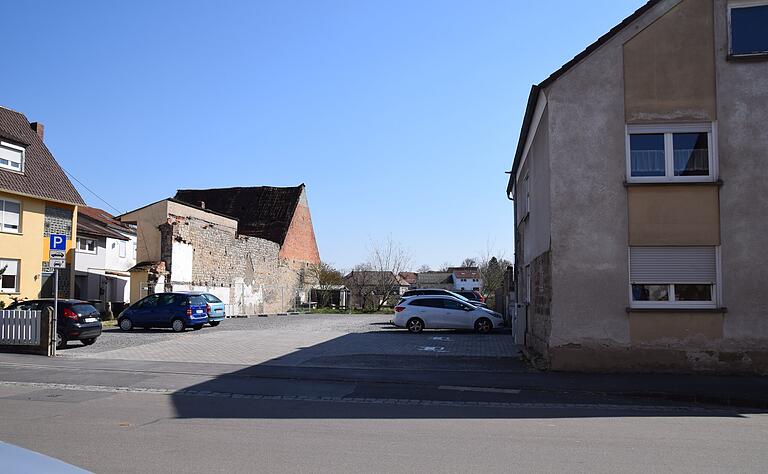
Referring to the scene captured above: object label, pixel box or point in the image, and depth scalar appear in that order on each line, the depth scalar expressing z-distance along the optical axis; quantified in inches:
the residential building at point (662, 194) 548.1
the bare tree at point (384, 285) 1835.6
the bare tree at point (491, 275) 2137.1
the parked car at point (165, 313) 1042.7
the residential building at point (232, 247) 1408.7
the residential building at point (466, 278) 3806.6
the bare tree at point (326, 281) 2078.0
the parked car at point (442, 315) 1021.8
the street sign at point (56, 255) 685.1
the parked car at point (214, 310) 1101.8
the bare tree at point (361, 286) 1851.6
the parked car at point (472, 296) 1568.4
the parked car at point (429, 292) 1394.8
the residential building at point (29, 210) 1165.1
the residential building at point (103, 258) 1526.8
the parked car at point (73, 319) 776.3
